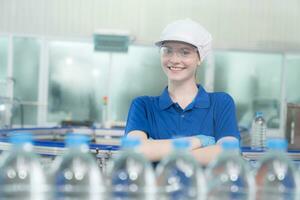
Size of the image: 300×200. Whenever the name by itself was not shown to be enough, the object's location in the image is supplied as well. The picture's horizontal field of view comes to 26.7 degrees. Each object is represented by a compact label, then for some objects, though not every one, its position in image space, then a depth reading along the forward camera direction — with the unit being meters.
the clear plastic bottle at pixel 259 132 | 4.32
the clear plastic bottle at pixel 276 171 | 1.83
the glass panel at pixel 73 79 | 8.64
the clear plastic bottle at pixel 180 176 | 1.80
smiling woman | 2.39
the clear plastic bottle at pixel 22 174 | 1.77
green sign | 8.27
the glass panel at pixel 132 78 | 8.75
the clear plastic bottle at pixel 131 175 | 1.79
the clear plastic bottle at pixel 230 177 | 1.81
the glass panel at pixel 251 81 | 8.94
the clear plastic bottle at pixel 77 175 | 1.78
